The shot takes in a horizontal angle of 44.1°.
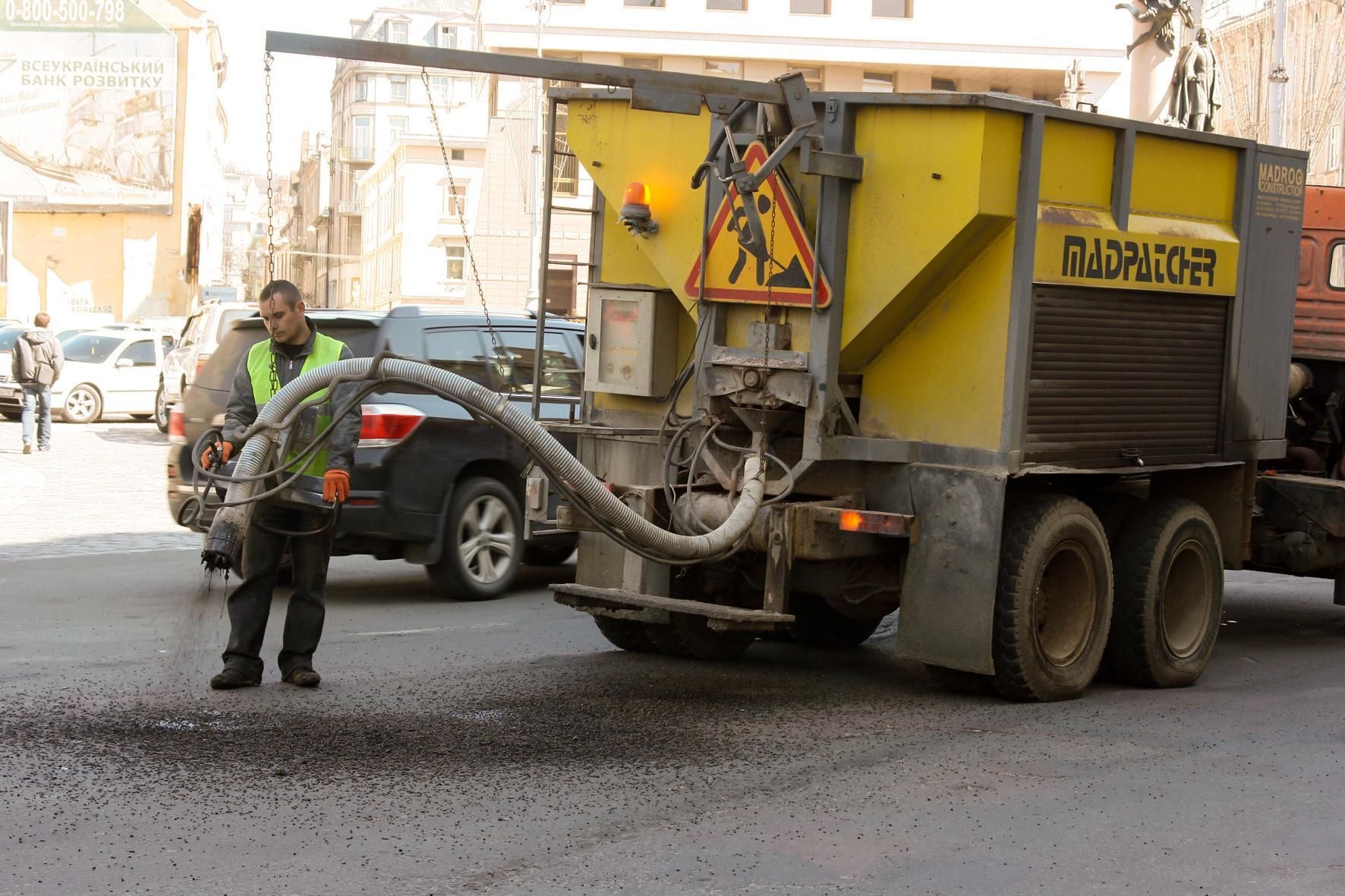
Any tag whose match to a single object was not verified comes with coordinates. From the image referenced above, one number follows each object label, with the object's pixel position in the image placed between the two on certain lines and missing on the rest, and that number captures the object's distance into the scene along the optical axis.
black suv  10.30
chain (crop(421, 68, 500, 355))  7.66
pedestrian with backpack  22.44
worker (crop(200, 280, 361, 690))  7.58
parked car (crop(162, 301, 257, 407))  21.59
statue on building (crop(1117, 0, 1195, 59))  17.45
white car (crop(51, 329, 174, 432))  29.45
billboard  61.81
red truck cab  10.48
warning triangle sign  7.46
